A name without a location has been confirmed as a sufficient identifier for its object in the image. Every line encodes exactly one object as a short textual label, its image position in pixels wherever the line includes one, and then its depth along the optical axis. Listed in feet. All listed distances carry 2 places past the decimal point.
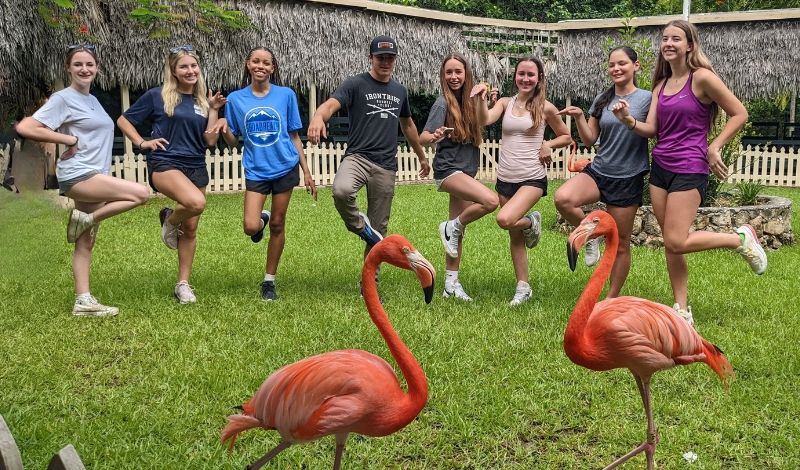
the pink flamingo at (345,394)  8.98
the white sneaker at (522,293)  21.77
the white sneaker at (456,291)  22.29
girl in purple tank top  17.61
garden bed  32.19
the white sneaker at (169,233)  21.62
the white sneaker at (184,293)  21.71
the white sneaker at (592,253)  17.11
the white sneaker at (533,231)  21.47
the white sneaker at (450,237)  21.75
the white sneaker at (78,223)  18.34
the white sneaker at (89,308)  20.03
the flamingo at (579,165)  21.31
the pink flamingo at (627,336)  10.85
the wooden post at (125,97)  53.06
